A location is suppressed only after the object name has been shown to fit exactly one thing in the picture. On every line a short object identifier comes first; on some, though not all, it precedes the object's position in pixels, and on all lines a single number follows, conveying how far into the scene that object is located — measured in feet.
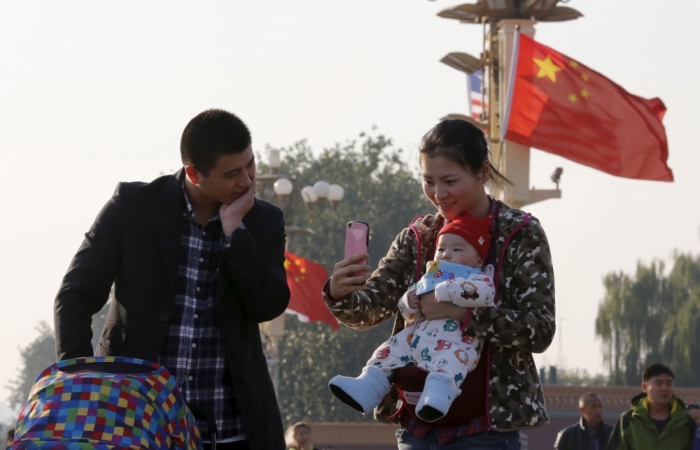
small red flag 81.12
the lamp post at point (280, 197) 74.95
